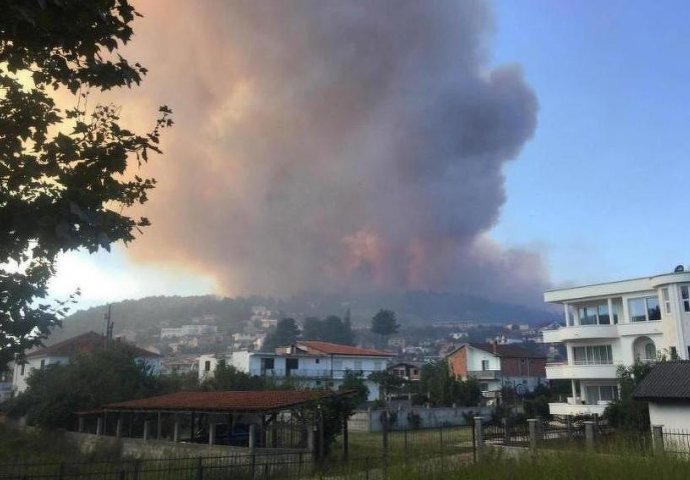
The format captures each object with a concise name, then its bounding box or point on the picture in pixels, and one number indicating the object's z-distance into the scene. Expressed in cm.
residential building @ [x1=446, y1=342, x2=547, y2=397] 7562
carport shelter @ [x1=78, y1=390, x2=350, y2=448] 2628
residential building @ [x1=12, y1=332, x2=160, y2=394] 6650
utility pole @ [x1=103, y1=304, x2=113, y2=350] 5551
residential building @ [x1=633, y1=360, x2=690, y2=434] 2636
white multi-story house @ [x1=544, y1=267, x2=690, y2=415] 3978
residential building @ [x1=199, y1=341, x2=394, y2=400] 7388
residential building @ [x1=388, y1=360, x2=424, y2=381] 8862
